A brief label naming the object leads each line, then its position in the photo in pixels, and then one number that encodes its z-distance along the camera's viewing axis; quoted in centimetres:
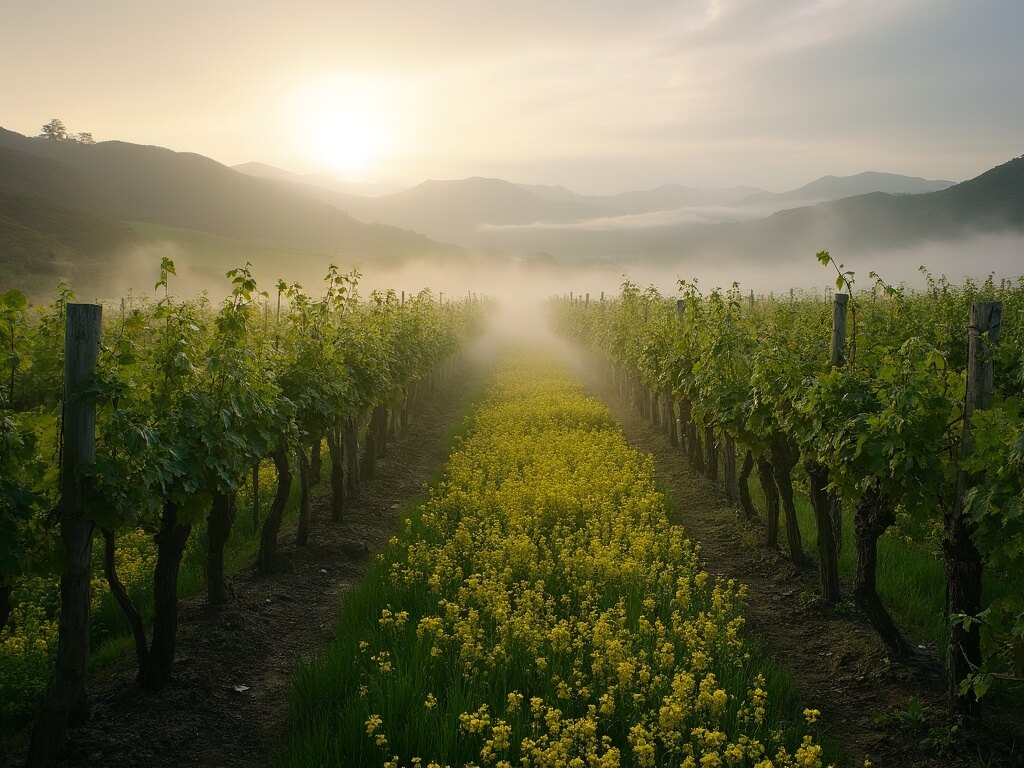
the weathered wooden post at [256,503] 1126
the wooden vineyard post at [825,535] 874
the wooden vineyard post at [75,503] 559
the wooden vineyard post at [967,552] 620
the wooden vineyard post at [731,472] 1308
